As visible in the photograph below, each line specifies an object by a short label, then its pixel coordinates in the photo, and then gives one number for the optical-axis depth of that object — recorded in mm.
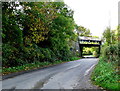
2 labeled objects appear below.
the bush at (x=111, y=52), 14222
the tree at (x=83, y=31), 58056
